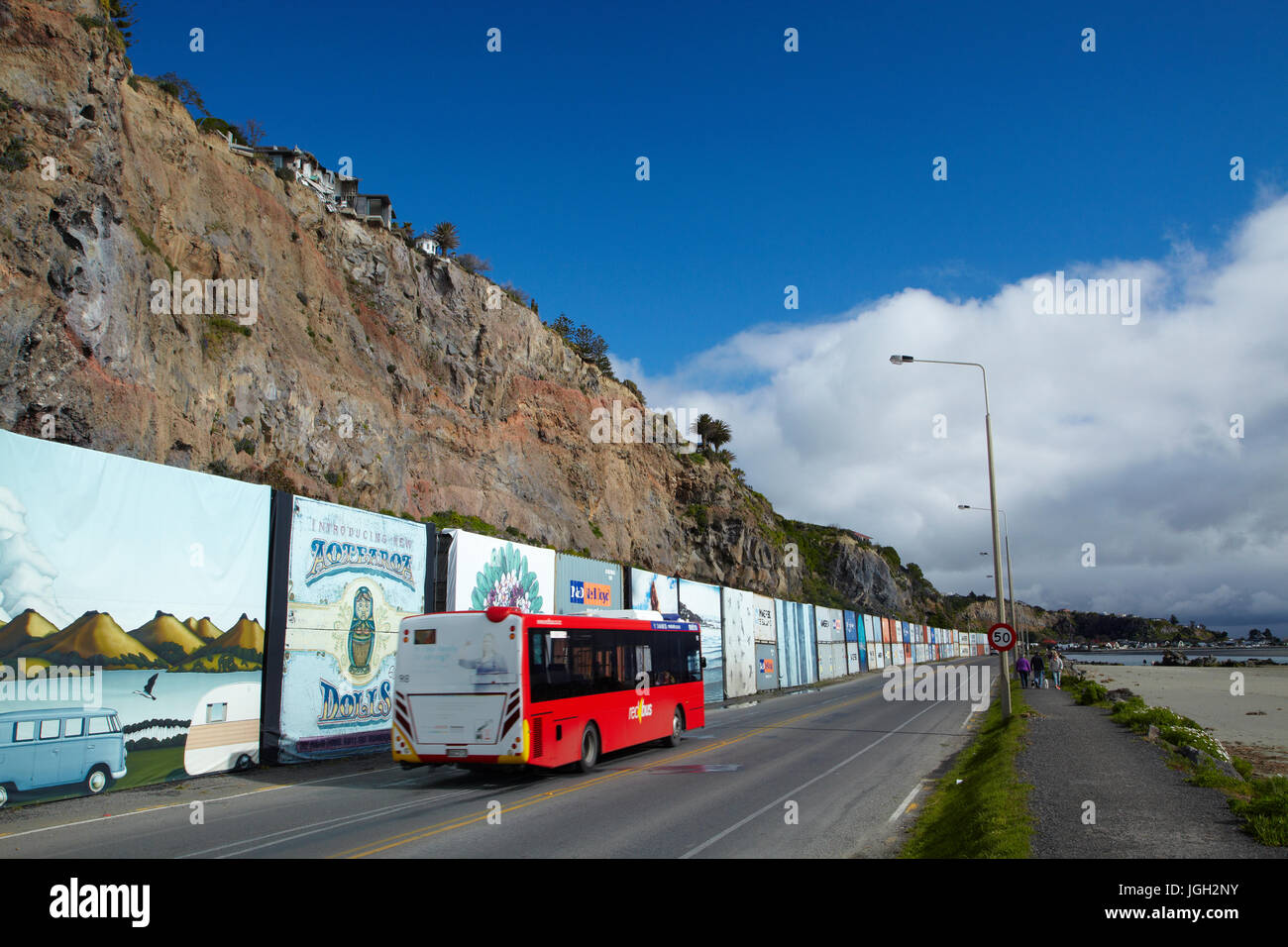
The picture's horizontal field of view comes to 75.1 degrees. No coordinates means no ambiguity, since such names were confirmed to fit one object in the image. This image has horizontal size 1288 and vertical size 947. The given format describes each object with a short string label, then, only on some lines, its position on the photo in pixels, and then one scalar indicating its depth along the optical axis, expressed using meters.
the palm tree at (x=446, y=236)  57.34
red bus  14.33
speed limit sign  20.64
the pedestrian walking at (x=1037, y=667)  40.16
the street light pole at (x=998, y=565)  22.39
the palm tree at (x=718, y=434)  84.69
